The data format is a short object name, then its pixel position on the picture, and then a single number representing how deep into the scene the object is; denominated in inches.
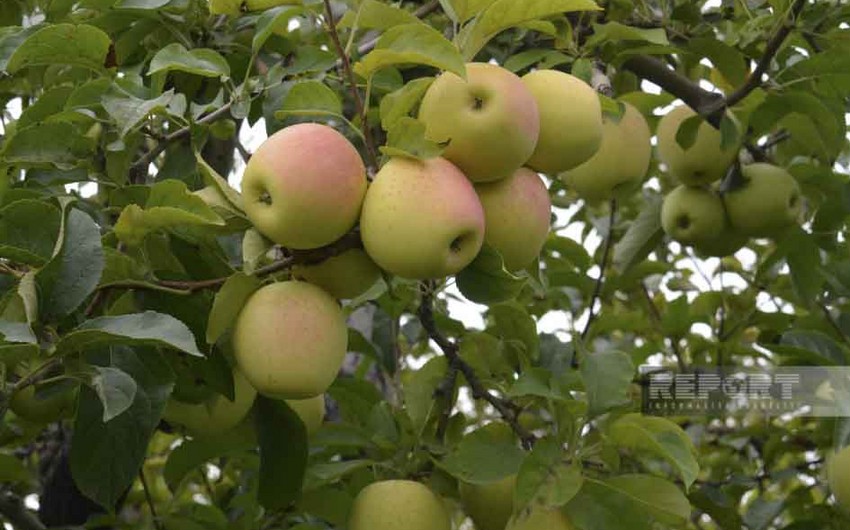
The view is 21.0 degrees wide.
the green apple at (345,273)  54.1
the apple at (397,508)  59.1
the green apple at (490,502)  62.0
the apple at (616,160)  67.6
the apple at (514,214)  54.3
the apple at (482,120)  52.9
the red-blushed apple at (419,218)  51.3
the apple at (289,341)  53.0
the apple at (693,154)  75.1
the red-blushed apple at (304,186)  51.8
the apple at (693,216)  77.0
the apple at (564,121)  55.5
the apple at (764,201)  76.0
